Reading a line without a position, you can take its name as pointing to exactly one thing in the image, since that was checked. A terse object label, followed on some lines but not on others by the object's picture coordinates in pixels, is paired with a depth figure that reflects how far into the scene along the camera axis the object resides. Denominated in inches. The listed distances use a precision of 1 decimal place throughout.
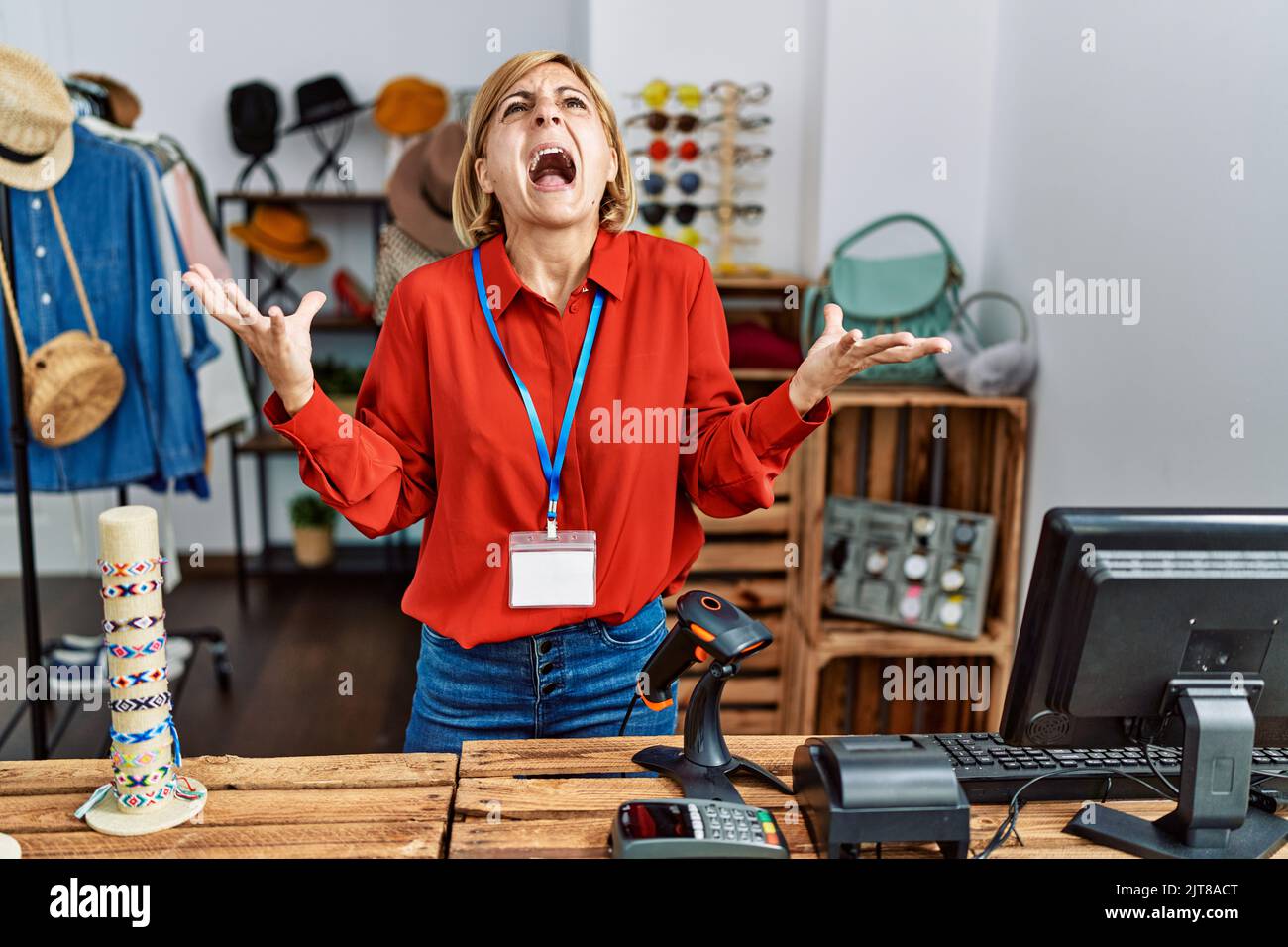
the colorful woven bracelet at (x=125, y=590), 45.2
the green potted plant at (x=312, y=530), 201.2
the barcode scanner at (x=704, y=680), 48.2
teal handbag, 114.3
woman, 60.6
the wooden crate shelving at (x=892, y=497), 110.4
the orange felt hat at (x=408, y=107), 183.9
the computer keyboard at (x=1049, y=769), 51.1
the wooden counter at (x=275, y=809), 45.1
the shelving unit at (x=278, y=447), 188.4
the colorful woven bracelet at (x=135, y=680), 46.0
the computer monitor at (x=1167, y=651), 44.9
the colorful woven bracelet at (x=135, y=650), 45.8
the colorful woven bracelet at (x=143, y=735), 46.6
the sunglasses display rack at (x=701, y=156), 128.1
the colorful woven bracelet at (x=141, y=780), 46.9
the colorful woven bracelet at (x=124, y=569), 45.1
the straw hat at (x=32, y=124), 93.3
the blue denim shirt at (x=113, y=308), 108.4
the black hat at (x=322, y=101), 184.7
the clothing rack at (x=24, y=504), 101.0
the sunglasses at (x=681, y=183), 131.1
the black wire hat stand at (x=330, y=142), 197.3
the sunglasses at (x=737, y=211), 130.0
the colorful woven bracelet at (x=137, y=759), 46.8
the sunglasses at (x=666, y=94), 127.6
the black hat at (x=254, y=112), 187.2
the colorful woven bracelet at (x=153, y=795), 47.1
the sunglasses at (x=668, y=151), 130.5
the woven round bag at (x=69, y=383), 102.3
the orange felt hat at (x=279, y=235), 186.2
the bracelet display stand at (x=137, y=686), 45.4
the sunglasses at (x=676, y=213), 132.0
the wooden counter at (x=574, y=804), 45.9
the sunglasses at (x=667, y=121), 127.8
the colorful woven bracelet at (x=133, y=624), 45.6
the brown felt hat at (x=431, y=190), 122.4
